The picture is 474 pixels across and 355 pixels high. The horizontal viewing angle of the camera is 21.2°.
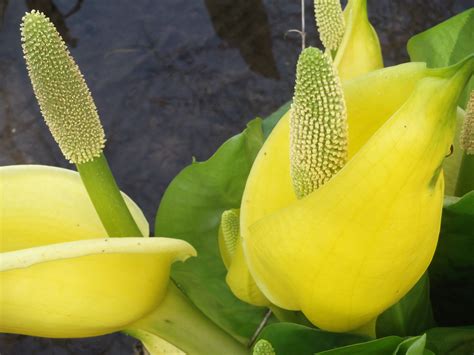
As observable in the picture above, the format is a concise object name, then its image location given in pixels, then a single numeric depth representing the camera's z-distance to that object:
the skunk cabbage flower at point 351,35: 0.77
